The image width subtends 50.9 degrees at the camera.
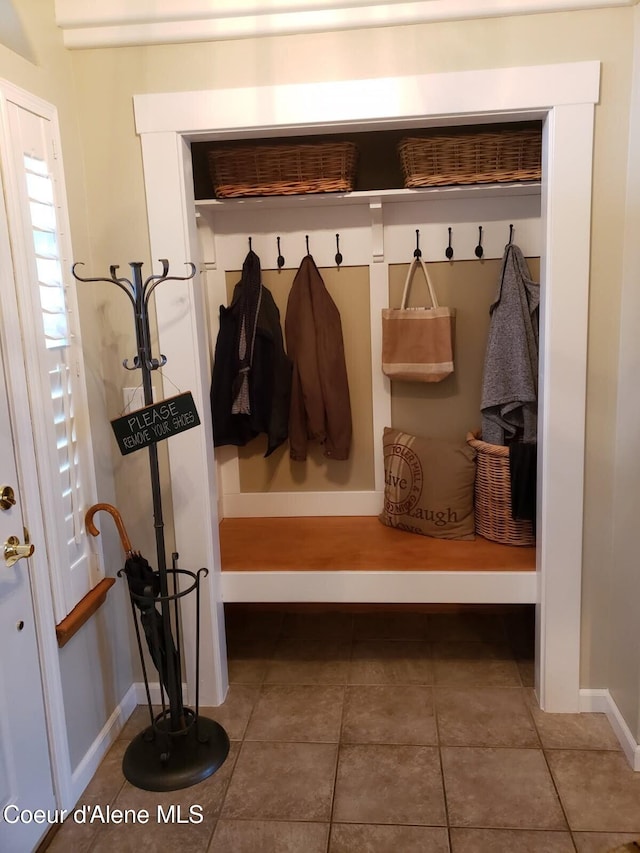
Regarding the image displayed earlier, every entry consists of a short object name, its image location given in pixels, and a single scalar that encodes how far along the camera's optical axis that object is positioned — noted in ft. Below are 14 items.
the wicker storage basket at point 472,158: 8.64
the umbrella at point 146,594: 7.29
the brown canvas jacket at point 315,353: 10.05
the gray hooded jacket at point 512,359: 9.05
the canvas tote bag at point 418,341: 9.73
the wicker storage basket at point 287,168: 8.86
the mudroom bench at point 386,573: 8.39
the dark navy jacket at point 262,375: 9.93
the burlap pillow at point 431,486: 9.30
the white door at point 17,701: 5.82
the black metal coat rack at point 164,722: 6.86
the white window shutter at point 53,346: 6.28
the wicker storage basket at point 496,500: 8.98
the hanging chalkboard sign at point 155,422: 6.76
